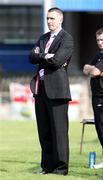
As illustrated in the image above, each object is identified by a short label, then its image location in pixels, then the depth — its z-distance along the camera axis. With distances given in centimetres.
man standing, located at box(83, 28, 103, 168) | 1758
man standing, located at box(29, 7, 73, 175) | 1724
